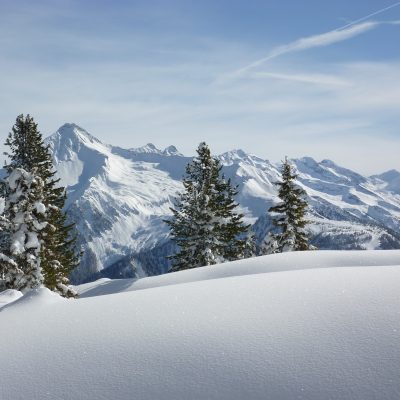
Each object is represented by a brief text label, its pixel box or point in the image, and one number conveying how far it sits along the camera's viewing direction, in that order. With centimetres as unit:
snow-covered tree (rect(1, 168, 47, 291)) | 2125
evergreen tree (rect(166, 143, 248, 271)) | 3309
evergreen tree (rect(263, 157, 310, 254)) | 3425
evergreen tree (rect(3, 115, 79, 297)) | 2454
